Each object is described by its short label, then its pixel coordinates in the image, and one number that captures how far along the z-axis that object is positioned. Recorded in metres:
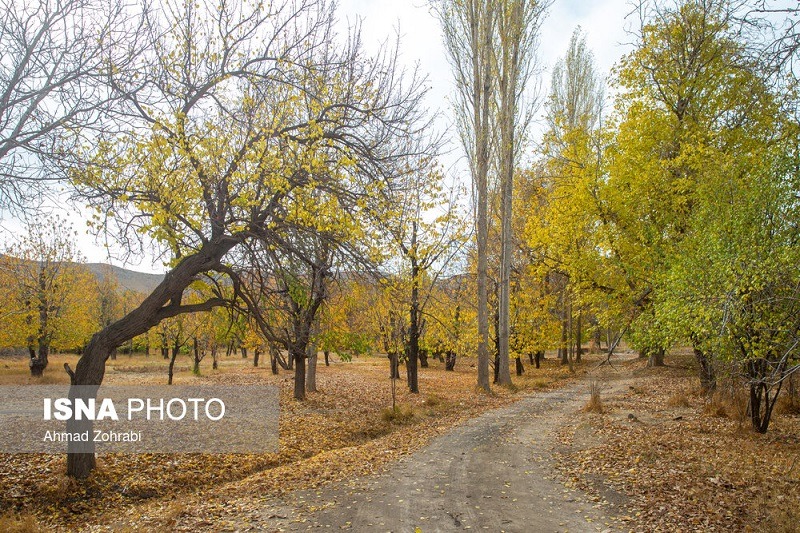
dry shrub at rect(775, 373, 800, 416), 10.48
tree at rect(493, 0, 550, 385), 17.05
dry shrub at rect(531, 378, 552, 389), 19.14
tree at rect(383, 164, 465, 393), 15.87
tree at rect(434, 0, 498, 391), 16.72
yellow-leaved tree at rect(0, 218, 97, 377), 22.17
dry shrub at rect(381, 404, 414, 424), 12.40
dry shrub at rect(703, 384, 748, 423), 9.34
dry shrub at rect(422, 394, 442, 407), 14.74
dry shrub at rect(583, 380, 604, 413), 12.09
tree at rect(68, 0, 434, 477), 6.70
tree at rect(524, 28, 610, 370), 15.11
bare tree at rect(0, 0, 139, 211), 6.00
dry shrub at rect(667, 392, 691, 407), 12.20
